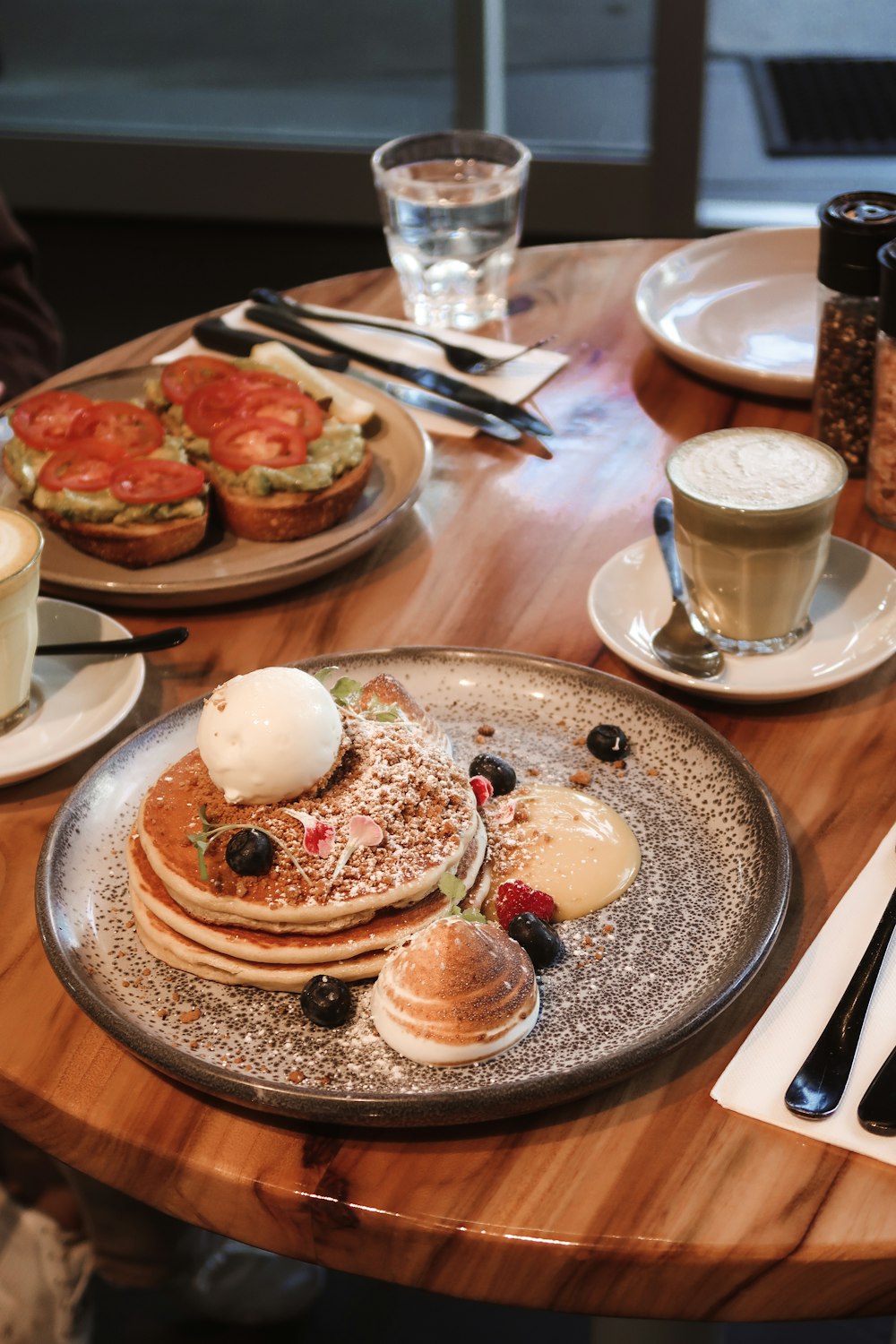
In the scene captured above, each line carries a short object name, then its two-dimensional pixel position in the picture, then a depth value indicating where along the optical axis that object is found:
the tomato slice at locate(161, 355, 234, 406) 1.95
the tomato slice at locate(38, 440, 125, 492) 1.75
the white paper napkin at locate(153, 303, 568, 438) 2.10
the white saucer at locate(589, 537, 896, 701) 1.46
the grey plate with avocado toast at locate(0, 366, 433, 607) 1.64
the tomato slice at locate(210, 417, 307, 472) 1.80
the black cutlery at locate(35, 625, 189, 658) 1.52
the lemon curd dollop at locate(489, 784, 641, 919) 1.19
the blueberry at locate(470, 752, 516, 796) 1.31
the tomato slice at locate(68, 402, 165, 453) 1.84
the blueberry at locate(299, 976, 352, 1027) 1.06
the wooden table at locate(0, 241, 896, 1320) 0.94
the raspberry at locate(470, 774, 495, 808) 1.28
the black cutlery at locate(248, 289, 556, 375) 2.18
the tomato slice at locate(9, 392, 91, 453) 1.84
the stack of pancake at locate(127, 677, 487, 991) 1.10
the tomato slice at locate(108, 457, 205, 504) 1.72
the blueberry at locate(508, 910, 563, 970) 1.11
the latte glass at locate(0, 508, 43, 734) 1.43
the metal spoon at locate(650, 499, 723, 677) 1.49
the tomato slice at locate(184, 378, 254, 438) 1.88
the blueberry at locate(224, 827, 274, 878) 1.12
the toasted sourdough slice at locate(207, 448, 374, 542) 1.75
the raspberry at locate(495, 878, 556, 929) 1.15
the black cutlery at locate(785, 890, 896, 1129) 1.00
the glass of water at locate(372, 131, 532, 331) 2.29
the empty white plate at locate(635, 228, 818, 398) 2.10
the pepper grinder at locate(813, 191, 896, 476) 1.73
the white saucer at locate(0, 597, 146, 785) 1.41
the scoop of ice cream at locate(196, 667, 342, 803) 1.16
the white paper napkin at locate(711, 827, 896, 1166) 0.99
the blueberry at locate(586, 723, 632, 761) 1.34
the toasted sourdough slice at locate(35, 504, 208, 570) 1.71
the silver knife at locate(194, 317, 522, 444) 2.05
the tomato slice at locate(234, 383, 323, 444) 1.86
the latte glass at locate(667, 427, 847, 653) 1.48
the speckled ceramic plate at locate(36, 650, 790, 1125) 0.98
